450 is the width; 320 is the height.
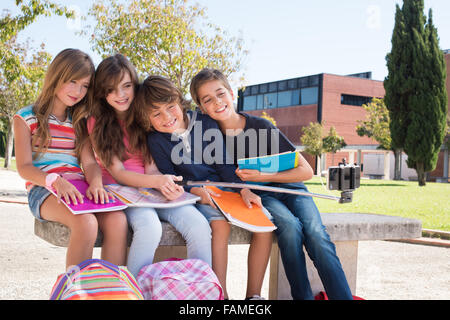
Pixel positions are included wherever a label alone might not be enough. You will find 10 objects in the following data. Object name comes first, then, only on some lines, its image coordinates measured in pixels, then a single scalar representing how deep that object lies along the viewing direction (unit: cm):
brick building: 4672
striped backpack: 182
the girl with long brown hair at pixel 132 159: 237
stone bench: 309
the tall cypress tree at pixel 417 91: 2500
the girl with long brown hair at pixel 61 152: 235
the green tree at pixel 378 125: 3207
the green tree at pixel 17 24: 1071
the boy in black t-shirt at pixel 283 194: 255
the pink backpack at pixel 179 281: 213
